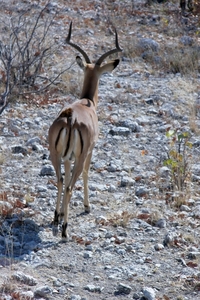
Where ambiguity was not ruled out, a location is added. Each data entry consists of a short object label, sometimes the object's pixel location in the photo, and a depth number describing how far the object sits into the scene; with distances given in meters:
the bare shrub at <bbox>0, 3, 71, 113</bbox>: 24.73
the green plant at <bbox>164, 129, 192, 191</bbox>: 17.42
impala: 14.13
